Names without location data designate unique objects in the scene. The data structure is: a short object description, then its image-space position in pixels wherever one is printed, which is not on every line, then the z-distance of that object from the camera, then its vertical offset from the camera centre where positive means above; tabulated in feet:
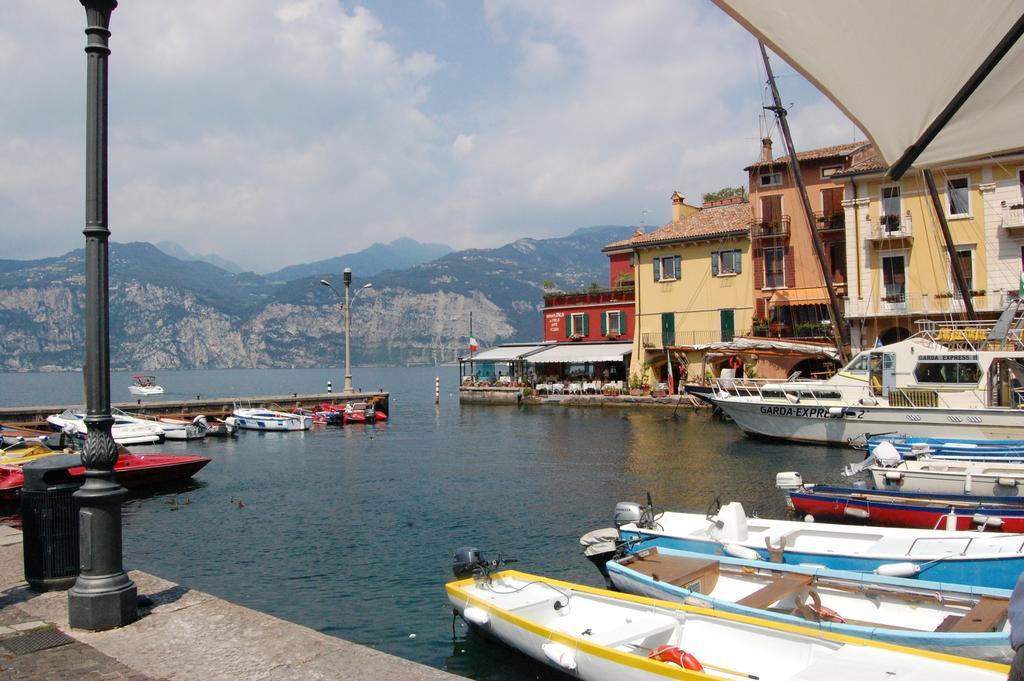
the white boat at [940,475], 55.72 -9.47
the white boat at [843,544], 35.19 -10.13
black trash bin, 27.37 -5.83
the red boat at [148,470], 72.31 -10.80
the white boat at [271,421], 145.69 -11.23
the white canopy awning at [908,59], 8.11 +3.28
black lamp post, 23.41 -1.85
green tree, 244.42 +52.13
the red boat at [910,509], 46.98 -10.61
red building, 203.51 +12.74
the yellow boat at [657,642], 23.94 -10.43
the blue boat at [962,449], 67.26 -9.12
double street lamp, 171.54 +11.93
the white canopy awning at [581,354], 191.01 +0.77
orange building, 158.10 +23.73
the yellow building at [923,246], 131.13 +18.72
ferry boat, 90.79 -5.89
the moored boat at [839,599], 26.95 -10.42
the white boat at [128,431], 124.16 -10.83
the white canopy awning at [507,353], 212.84 +1.41
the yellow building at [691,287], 171.73 +15.68
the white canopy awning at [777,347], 145.18 +1.07
